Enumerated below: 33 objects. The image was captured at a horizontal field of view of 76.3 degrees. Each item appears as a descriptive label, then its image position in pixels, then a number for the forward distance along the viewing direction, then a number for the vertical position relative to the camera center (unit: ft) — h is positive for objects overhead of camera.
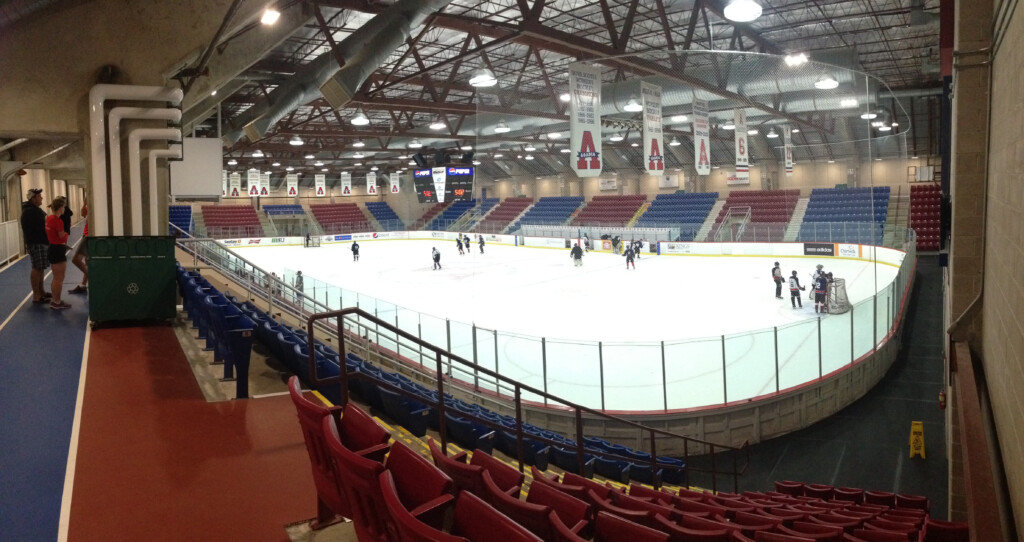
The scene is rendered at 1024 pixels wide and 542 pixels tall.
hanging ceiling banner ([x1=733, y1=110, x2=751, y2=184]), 59.09 +8.74
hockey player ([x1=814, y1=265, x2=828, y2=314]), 48.16 -3.98
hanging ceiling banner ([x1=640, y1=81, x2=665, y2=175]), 53.93 +9.70
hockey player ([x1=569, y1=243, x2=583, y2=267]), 95.09 -2.20
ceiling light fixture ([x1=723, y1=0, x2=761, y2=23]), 32.04 +11.48
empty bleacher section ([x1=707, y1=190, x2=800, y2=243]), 88.53 +3.48
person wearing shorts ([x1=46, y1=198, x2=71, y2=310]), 31.24 -0.15
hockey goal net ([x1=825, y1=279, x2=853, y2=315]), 43.82 -4.24
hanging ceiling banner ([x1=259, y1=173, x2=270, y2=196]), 141.49 +12.74
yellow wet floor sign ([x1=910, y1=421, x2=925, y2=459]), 32.37 -10.03
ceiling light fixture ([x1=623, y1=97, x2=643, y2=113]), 56.51 +11.63
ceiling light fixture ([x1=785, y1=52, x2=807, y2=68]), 45.14 +12.42
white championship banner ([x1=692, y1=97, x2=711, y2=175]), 57.41 +9.59
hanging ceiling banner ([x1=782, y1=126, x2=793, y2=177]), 60.75 +9.06
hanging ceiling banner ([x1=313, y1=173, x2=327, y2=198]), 159.94 +14.16
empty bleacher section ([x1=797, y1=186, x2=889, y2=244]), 55.86 +2.26
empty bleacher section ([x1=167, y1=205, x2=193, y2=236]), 111.75 +4.56
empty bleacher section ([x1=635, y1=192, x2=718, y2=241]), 96.07 +4.10
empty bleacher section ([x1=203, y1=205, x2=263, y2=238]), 156.66 +2.83
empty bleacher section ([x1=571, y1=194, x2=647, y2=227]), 104.58 +5.04
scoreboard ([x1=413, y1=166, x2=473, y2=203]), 116.98 +10.57
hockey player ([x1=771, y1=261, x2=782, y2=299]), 61.93 -3.70
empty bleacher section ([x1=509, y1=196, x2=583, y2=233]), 117.80 +5.48
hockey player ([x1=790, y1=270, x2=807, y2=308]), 56.44 -4.36
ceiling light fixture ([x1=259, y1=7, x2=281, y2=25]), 34.65 +12.27
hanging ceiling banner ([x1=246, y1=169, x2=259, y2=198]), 133.34 +12.49
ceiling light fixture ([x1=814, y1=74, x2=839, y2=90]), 46.80 +11.24
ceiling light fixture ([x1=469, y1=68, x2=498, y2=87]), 39.01 +9.80
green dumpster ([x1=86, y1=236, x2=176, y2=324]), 28.25 -1.56
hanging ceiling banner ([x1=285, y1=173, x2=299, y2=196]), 154.28 +13.99
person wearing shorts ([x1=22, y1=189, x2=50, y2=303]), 31.45 +0.55
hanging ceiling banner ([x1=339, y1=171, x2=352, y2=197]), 158.71 +14.20
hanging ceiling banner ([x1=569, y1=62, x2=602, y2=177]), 44.60 +8.34
